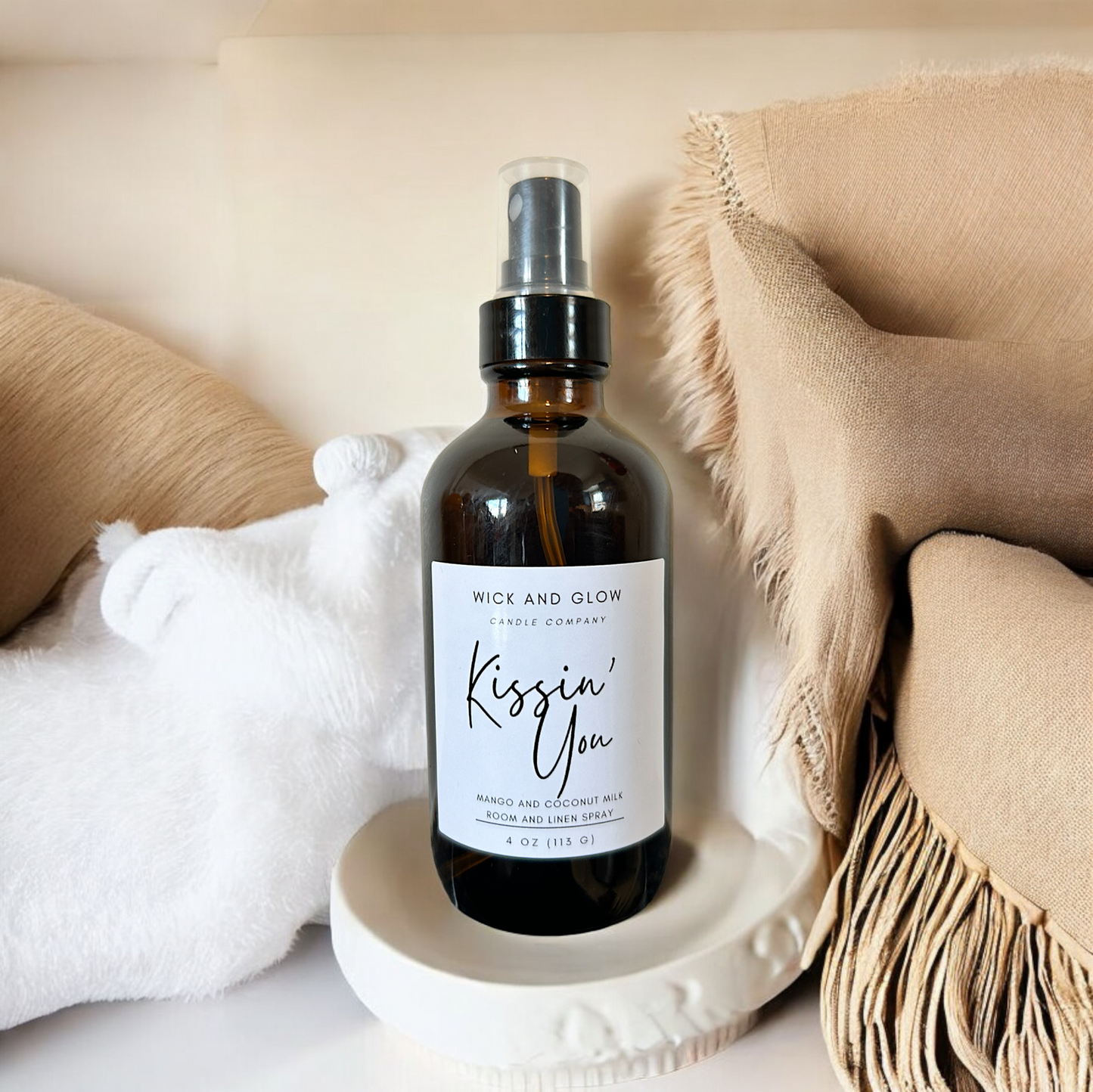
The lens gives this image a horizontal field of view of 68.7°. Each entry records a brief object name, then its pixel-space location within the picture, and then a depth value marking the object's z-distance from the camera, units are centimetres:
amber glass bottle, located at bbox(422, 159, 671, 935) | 35
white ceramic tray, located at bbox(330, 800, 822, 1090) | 31
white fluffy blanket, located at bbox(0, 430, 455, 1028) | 36
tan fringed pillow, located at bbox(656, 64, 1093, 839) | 33
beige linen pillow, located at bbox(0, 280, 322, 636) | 48
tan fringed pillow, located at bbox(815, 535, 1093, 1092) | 26
